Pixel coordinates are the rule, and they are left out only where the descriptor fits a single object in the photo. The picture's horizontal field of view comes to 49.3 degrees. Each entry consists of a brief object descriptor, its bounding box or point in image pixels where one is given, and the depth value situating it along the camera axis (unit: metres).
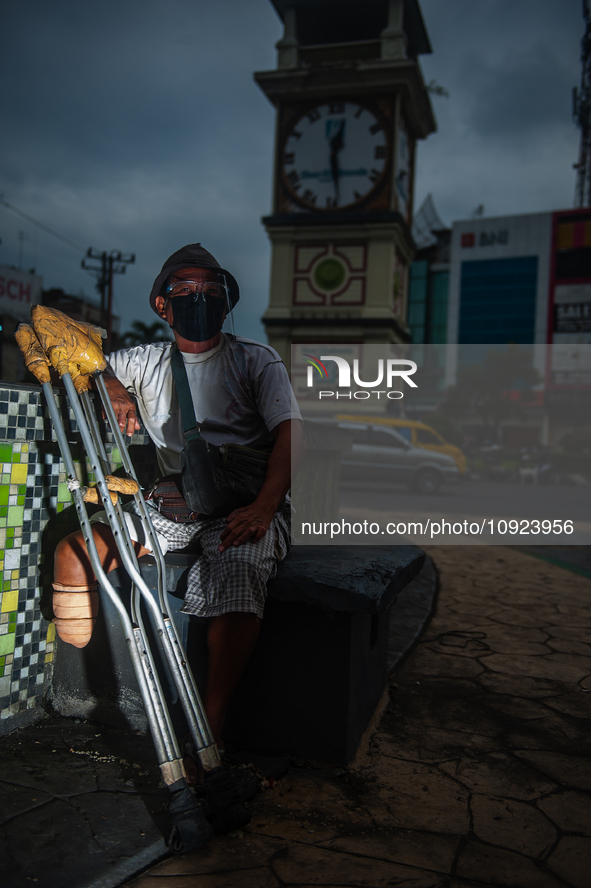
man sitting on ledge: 1.95
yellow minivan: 12.34
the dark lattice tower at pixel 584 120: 38.06
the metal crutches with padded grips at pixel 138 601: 1.63
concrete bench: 2.01
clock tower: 17.70
